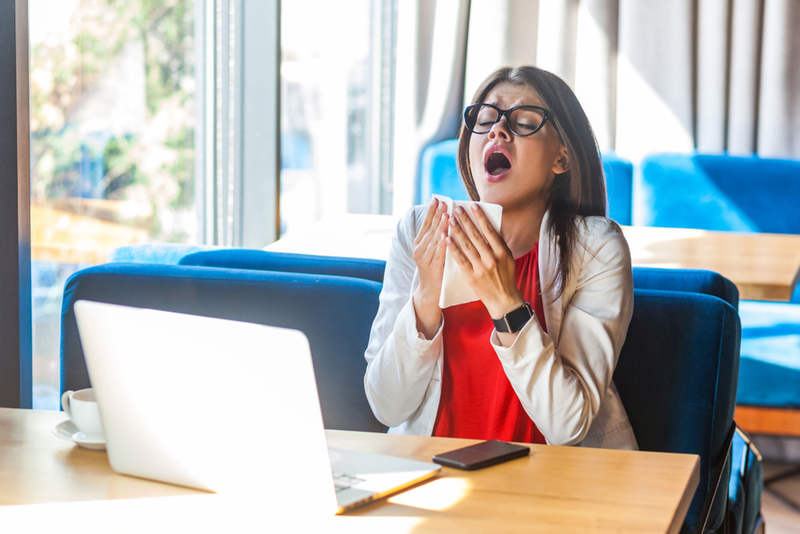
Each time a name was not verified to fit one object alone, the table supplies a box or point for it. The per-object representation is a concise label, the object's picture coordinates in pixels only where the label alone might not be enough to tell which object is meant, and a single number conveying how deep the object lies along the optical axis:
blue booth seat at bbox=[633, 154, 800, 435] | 4.91
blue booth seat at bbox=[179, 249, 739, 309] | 2.77
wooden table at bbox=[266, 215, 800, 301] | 3.23
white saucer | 2.26
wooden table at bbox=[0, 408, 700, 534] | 2.07
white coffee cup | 2.28
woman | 2.51
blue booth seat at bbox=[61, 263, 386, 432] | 2.72
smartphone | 2.20
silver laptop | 2.07
